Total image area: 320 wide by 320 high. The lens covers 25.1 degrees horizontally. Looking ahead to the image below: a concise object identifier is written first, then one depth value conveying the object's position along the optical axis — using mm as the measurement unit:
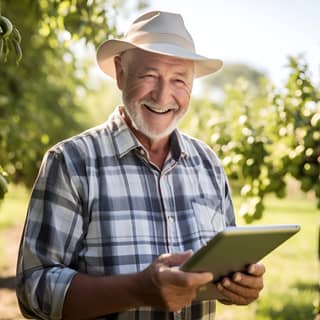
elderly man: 2289
